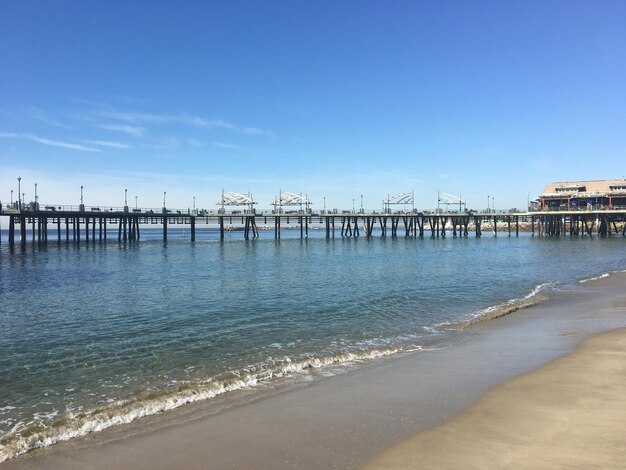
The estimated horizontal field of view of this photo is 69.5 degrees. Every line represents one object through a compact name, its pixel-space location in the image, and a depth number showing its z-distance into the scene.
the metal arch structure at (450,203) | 96.88
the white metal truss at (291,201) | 86.88
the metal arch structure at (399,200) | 92.74
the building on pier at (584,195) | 81.94
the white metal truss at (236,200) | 82.12
